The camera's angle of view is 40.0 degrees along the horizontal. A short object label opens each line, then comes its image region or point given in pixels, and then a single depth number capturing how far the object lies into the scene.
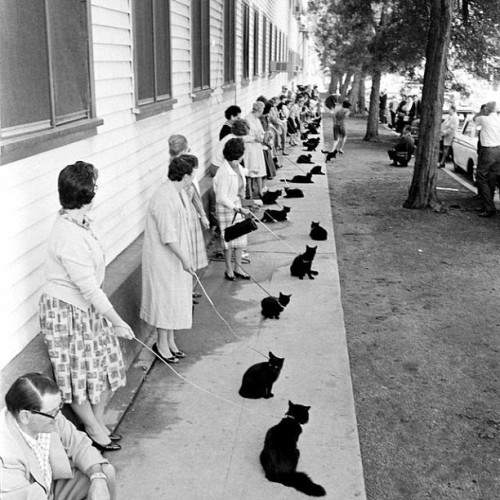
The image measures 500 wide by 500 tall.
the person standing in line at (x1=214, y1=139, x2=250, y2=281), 7.43
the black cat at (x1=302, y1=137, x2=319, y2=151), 22.34
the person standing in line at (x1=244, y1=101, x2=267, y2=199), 12.64
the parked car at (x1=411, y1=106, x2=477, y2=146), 24.54
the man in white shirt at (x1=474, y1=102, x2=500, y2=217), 12.59
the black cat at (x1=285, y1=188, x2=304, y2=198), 13.77
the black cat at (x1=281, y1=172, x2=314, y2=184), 15.80
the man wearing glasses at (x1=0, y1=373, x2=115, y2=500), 2.91
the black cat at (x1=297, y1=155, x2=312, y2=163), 19.23
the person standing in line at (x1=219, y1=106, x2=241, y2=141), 10.80
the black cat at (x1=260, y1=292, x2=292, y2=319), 7.16
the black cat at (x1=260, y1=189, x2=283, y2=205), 12.52
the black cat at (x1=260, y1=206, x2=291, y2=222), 11.63
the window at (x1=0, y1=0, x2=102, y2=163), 4.15
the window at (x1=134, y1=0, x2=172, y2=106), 7.26
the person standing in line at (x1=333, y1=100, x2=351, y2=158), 21.80
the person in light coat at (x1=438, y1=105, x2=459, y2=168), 19.02
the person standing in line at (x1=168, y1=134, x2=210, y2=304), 6.67
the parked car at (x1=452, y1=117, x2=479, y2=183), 16.98
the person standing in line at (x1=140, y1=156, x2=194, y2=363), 5.47
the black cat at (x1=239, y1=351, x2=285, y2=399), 5.36
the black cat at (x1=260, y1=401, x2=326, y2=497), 4.21
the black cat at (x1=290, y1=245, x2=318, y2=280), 8.51
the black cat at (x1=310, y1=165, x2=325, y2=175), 17.07
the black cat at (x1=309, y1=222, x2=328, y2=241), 10.47
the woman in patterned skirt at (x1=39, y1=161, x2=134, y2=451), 3.88
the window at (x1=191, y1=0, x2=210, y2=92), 10.34
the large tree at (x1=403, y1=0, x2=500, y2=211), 13.08
